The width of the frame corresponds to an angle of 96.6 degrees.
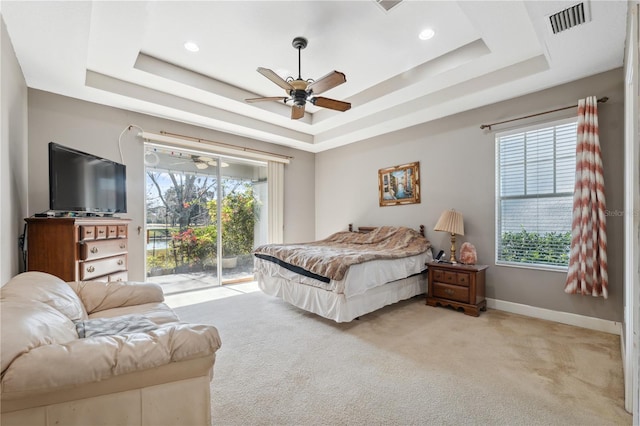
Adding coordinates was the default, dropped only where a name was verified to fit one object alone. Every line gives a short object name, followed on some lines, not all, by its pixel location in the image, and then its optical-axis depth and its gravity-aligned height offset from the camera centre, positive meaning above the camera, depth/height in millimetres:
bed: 2941 -726
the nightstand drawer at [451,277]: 3408 -837
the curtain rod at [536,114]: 2859 +1098
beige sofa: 848 -524
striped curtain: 2779 -70
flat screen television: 2625 +297
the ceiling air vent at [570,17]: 2023 +1422
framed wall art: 4465 +418
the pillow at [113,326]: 1384 -598
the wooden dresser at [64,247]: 2475 -312
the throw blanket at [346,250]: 2980 -525
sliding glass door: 4336 -98
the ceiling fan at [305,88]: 2601 +1202
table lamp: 3684 -200
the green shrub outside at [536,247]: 3149 -446
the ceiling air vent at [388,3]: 2316 +1697
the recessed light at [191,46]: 2938 +1726
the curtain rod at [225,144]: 4224 +1110
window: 3143 +178
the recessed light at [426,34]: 2752 +1730
